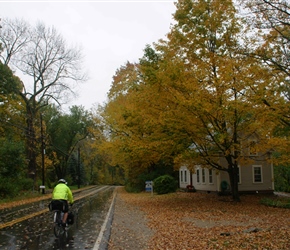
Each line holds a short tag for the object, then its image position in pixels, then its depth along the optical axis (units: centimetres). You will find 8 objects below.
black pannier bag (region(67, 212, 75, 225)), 1081
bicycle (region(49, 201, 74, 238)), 1043
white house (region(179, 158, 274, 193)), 2973
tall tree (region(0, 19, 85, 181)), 4159
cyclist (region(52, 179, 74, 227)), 1062
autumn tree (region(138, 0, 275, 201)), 1752
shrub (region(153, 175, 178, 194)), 3272
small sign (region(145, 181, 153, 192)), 3138
